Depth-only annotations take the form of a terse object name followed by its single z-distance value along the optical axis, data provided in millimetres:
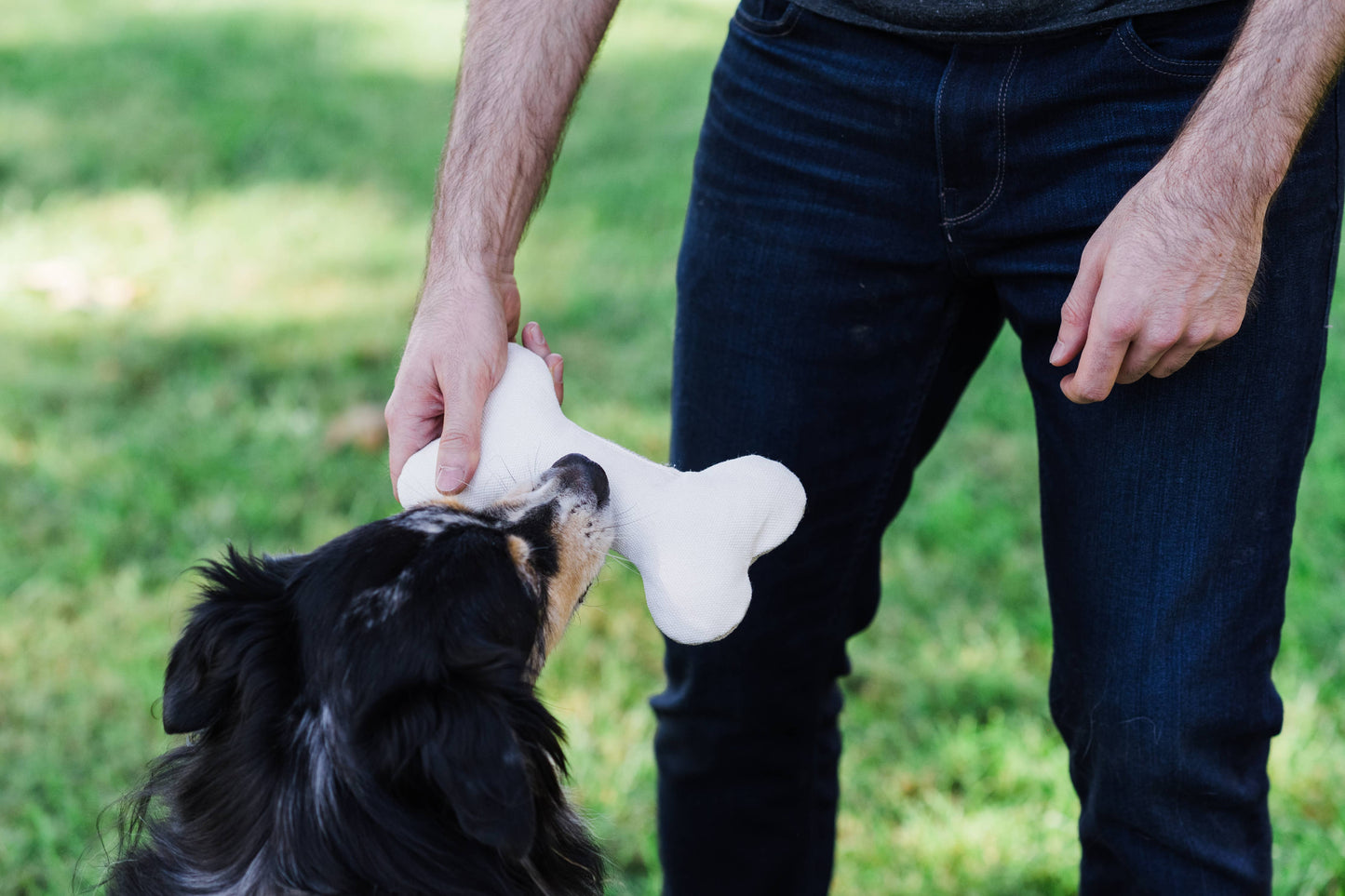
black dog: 1234
